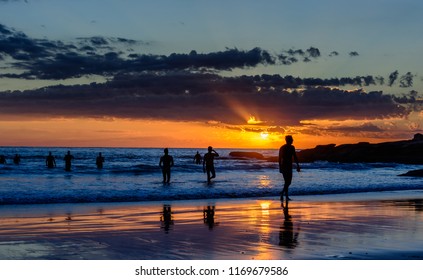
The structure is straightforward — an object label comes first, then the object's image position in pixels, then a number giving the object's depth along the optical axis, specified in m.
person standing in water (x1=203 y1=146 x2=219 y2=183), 32.50
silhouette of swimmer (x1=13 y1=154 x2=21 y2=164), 65.61
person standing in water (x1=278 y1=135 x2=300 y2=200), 20.12
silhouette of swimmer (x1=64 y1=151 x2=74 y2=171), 49.81
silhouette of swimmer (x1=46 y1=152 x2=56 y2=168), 54.47
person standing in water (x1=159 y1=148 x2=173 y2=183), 33.25
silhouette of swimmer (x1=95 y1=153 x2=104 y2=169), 54.69
